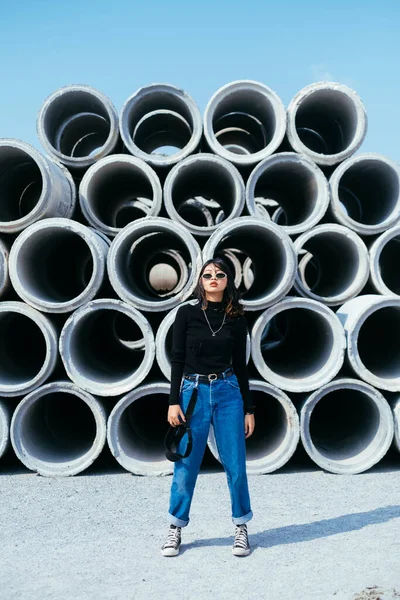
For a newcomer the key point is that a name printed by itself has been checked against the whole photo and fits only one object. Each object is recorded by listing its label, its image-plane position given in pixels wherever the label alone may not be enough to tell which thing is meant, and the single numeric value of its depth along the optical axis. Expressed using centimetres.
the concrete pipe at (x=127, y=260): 379
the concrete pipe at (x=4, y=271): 387
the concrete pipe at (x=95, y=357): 376
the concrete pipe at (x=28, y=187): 388
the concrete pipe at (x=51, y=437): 376
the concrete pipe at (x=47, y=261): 380
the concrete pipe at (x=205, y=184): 424
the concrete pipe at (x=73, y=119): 452
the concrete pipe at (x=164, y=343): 371
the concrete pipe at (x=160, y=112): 445
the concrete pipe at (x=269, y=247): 378
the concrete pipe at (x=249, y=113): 446
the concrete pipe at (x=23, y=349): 378
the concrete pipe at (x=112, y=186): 436
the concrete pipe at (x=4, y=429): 377
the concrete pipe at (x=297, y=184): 436
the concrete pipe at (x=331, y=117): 453
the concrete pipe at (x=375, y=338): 387
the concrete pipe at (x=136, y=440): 373
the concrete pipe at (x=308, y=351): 381
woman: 242
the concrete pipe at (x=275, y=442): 376
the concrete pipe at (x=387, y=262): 424
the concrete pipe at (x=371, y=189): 441
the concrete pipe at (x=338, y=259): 427
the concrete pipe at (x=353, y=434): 380
